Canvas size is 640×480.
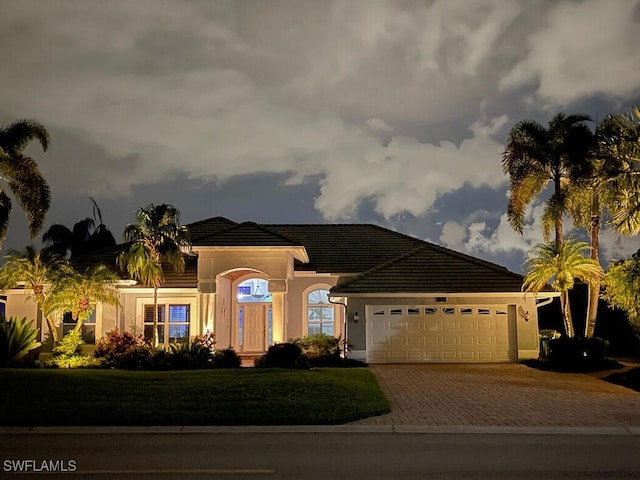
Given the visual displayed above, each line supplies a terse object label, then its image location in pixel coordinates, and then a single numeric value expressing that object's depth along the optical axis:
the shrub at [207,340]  19.69
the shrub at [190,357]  18.34
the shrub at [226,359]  18.94
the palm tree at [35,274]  20.16
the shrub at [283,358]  18.47
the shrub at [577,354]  19.80
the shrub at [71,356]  19.11
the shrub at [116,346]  19.05
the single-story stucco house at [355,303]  21.50
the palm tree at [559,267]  21.09
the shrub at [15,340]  19.27
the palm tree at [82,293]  19.73
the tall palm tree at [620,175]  18.11
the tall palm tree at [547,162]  22.53
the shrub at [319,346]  20.66
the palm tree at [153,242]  19.78
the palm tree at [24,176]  22.06
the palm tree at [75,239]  47.47
